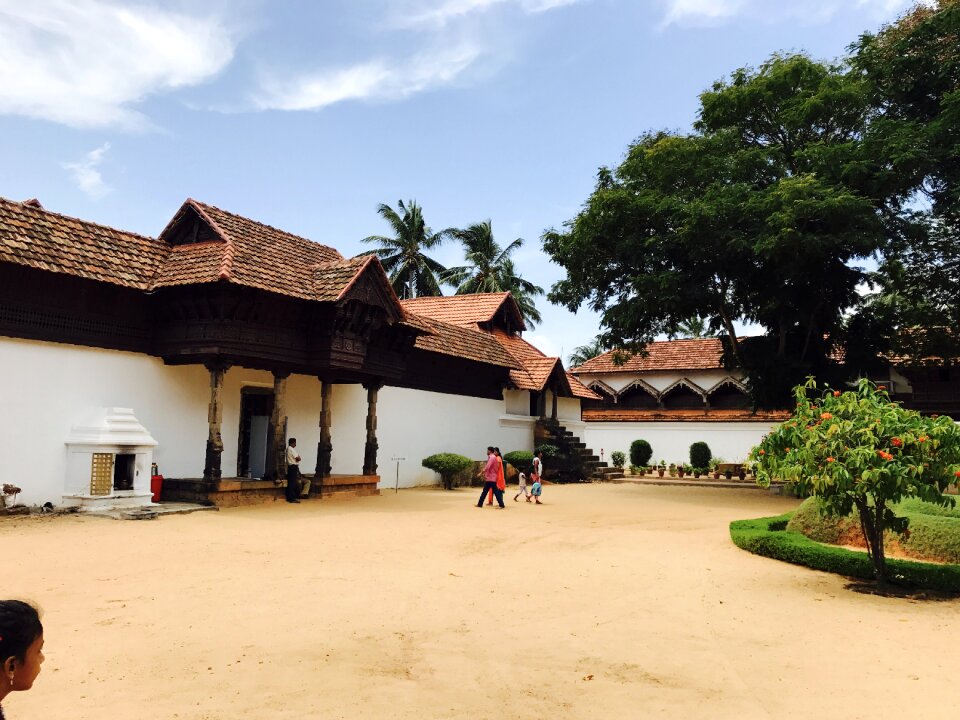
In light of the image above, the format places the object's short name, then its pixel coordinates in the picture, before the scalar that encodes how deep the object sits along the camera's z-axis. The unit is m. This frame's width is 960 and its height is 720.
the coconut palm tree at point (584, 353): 56.95
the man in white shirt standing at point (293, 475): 16.23
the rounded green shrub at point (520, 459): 26.22
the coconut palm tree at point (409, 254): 41.38
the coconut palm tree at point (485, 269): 42.53
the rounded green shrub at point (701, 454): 33.25
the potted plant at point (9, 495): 12.75
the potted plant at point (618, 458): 35.50
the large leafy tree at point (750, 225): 17.92
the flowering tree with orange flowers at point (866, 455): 7.80
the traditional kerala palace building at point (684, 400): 30.67
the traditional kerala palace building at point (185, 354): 13.58
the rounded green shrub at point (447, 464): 22.94
